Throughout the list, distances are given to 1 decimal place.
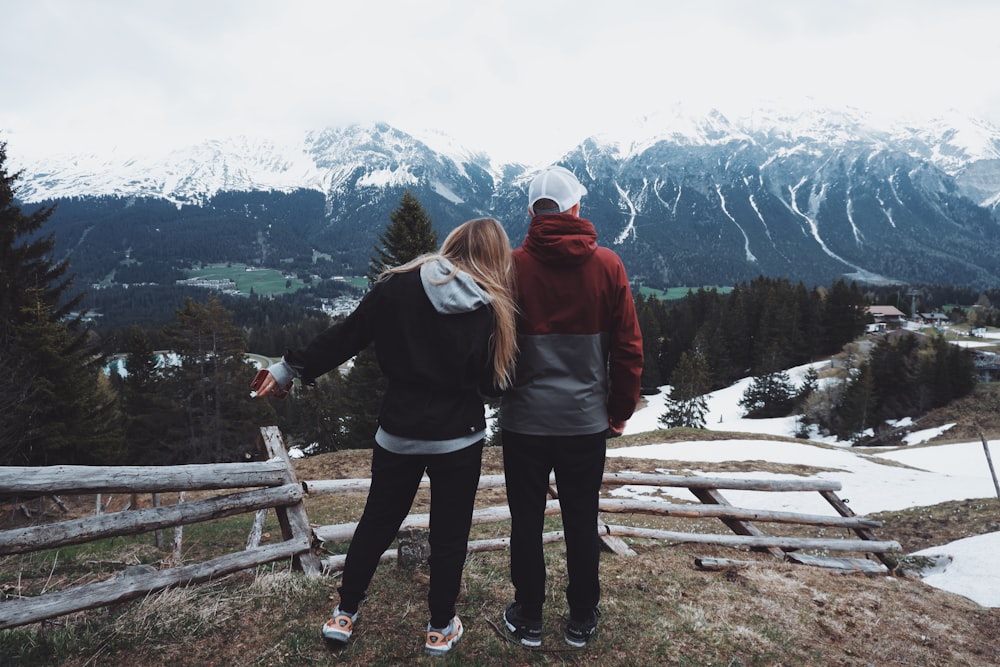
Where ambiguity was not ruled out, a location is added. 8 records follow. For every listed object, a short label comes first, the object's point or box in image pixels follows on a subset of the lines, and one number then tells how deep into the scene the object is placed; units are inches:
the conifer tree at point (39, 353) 643.3
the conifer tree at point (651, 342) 2642.7
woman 118.0
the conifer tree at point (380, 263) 956.0
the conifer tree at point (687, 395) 1969.7
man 125.0
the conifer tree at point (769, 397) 2196.1
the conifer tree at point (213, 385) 1214.9
